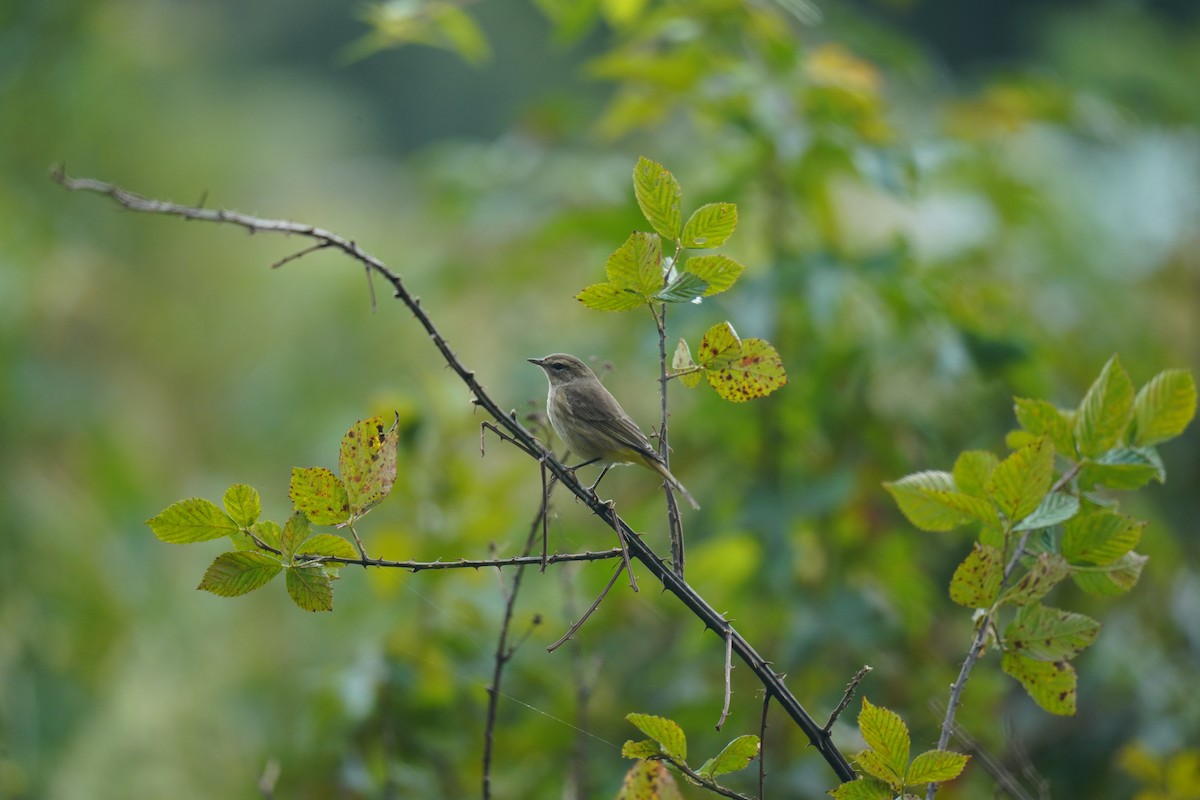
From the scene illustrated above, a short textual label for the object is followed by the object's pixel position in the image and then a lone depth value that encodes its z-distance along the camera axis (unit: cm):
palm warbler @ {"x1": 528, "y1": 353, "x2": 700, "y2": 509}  1022
